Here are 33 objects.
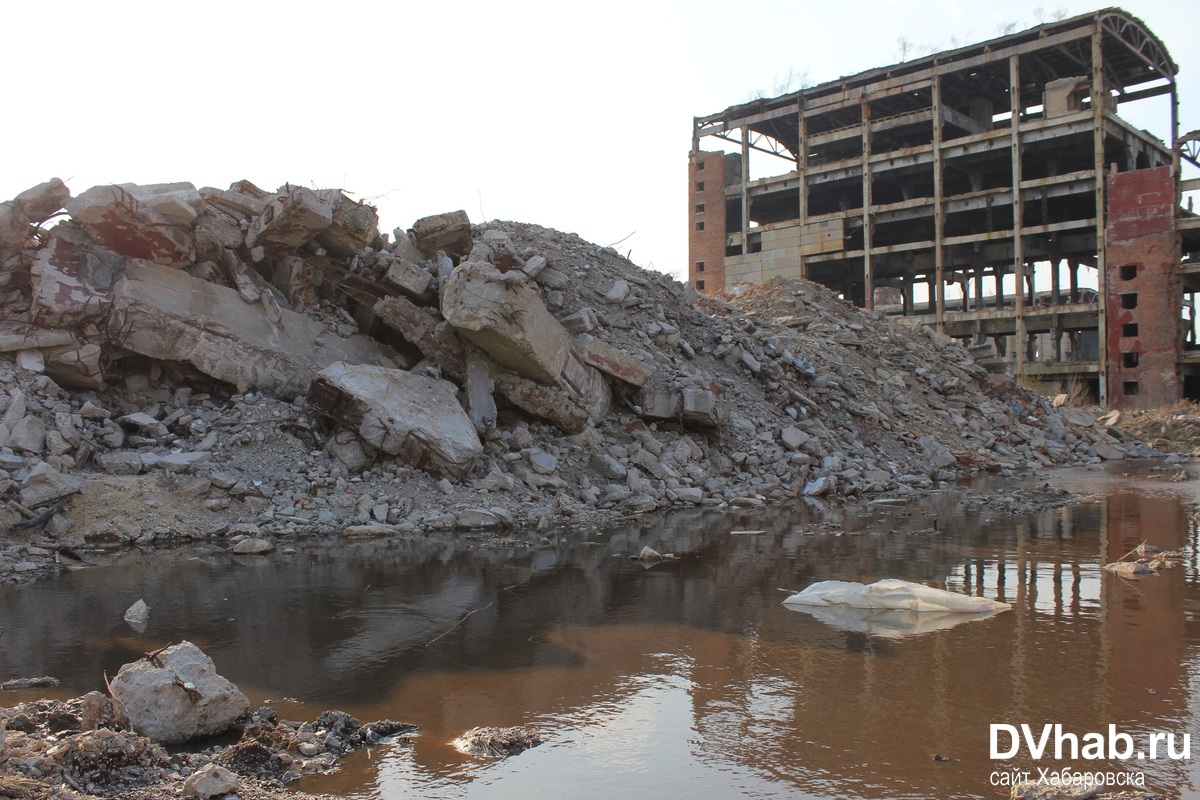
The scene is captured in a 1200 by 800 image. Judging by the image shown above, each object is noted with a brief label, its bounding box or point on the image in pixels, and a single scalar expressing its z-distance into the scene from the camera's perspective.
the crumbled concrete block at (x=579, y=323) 11.98
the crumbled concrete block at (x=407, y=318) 10.84
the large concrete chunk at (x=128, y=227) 9.53
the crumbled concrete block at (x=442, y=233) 12.11
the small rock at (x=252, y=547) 7.80
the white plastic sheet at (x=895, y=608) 5.18
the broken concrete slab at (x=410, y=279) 10.95
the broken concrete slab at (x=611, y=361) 11.48
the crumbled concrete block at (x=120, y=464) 8.47
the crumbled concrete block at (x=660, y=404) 11.77
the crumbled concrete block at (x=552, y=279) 12.99
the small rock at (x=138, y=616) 5.44
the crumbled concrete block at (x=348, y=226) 10.60
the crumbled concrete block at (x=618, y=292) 13.67
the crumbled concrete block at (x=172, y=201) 9.79
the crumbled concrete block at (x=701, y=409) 11.77
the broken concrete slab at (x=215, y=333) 9.65
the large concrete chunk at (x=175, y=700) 3.61
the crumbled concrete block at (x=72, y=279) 9.31
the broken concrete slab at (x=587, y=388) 11.02
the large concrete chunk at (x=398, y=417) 9.35
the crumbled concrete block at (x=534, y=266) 12.80
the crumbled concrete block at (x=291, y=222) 10.23
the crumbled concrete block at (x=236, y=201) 10.77
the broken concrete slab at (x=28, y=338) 9.17
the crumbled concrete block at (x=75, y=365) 9.28
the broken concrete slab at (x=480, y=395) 10.33
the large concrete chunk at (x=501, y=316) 9.95
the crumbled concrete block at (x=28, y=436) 8.27
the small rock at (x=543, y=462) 10.13
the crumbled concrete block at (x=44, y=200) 9.66
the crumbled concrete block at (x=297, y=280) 11.01
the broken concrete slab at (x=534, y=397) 10.73
